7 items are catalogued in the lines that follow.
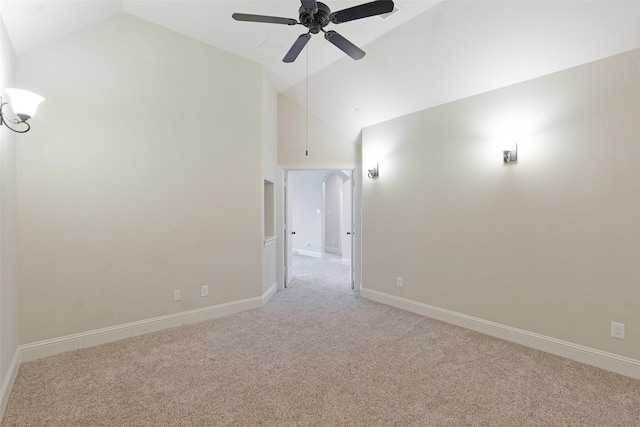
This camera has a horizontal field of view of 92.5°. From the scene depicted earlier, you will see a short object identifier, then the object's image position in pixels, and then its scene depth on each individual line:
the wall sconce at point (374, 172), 4.53
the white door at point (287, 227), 5.28
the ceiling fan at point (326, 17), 1.99
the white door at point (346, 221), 7.54
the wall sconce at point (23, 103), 1.93
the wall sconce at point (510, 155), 3.11
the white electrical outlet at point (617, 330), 2.55
